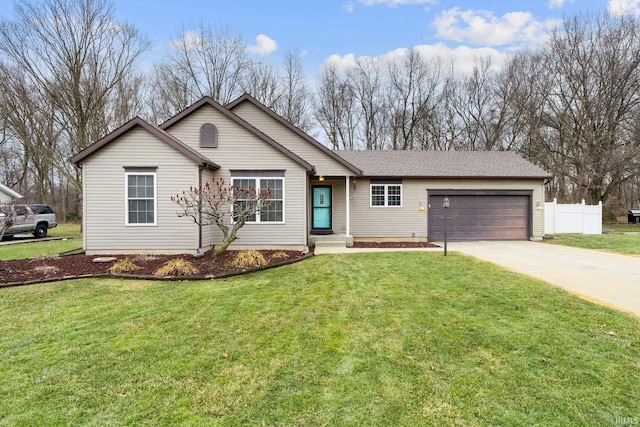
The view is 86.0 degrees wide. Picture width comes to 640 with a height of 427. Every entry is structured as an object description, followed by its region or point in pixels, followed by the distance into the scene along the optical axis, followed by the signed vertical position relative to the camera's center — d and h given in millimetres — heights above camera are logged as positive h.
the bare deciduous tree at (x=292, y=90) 28281 +10089
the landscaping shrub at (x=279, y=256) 9562 -1265
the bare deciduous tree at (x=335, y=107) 30219 +9152
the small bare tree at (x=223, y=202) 8914 +265
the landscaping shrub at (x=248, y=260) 8297 -1213
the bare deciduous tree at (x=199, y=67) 25859 +11063
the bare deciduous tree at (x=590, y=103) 23422 +7618
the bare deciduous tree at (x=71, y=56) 18922 +8965
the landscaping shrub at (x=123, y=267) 7817 -1271
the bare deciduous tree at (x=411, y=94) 29766 +10169
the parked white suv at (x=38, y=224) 16656 -526
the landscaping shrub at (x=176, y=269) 7512 -1275
